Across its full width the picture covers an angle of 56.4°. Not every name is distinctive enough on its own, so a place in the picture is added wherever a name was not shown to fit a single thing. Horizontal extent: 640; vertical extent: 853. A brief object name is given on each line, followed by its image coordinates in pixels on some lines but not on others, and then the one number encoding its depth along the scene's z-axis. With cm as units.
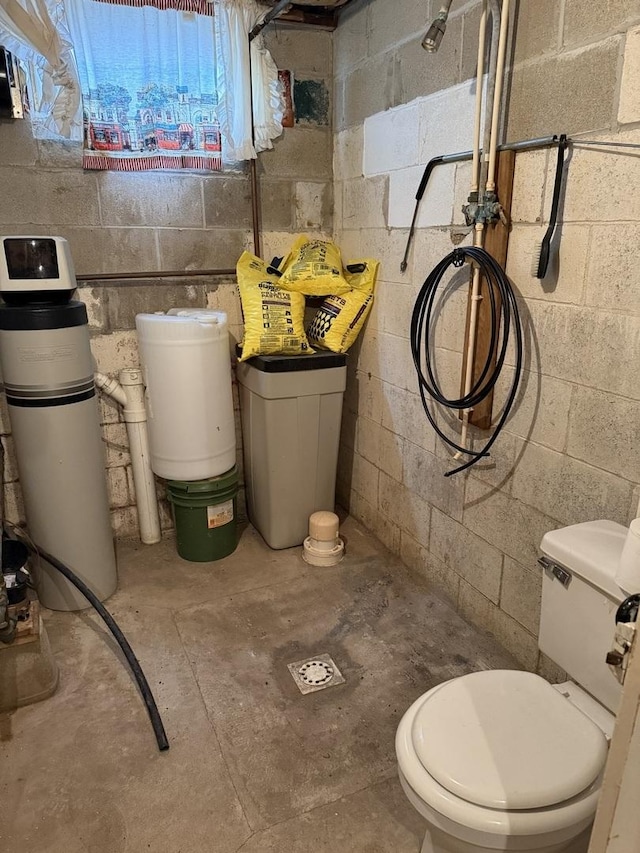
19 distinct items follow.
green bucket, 267
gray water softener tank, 208
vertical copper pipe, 276
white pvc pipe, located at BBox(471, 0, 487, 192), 180
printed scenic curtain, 236
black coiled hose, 188
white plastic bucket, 244
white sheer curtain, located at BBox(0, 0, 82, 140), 209
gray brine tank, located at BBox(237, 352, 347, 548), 262
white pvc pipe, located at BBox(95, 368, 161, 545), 270
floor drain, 203
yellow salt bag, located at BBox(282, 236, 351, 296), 268
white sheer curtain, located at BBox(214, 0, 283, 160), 252
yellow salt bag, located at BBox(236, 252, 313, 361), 261
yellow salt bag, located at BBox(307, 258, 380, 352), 271
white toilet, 115
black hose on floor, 181
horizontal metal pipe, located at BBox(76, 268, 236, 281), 260
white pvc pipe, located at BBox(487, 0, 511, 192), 173
